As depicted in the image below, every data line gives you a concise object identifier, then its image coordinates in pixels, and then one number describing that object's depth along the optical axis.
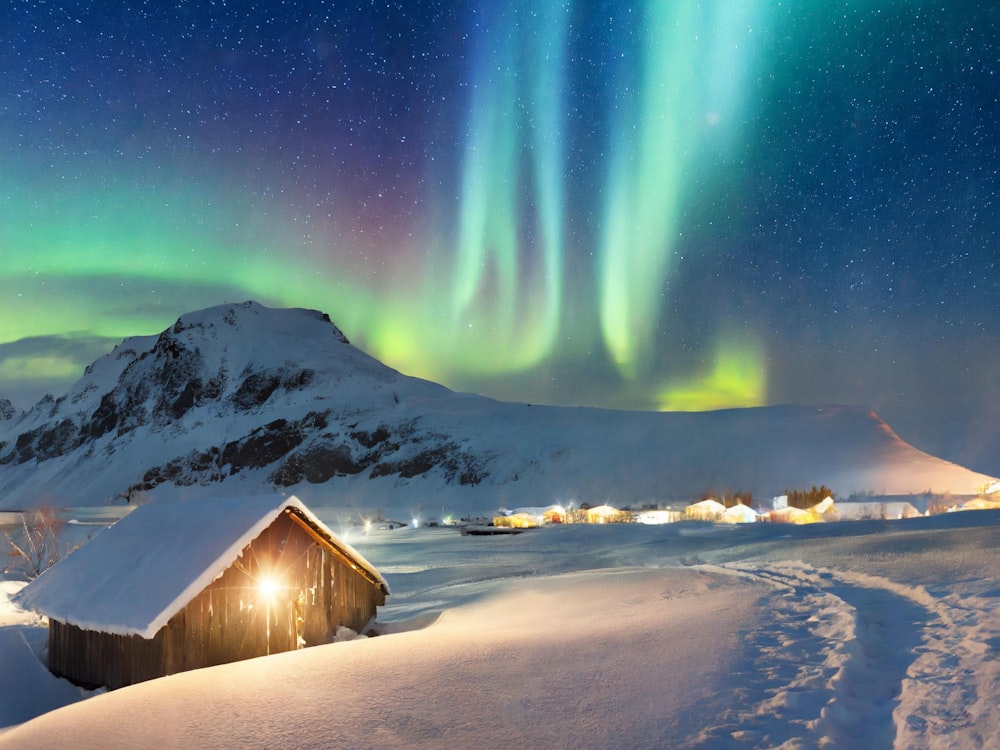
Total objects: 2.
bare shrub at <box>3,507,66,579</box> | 40.86
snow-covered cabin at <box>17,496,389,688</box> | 14.89
